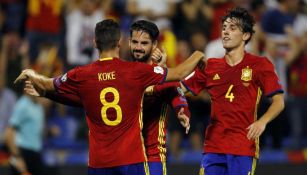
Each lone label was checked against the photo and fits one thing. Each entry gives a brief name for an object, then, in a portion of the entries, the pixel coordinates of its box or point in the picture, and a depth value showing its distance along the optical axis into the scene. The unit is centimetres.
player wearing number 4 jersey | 1816
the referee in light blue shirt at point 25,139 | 2702
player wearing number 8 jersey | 1664
